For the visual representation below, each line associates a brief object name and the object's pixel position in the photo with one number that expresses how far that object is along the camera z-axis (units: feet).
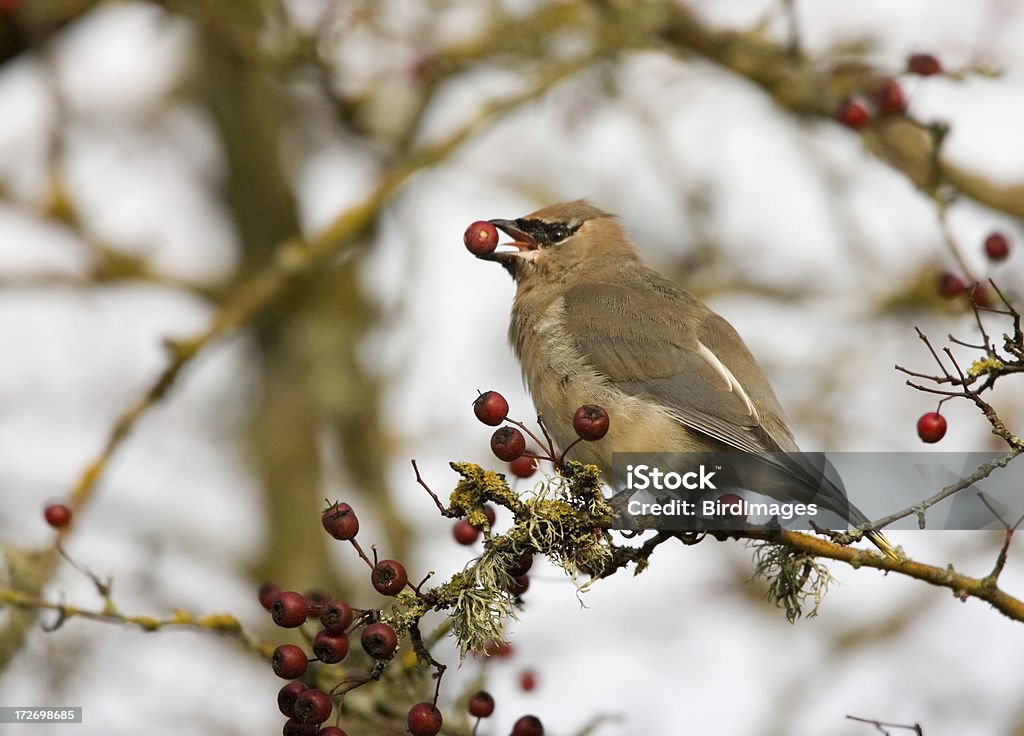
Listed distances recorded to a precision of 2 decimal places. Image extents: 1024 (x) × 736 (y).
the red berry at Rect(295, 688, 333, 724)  21.75
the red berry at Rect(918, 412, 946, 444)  25.08
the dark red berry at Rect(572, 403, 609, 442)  23.31
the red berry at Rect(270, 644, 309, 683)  22.03
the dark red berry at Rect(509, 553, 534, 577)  23.02
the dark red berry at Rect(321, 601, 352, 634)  21.66
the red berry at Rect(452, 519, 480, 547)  27.48
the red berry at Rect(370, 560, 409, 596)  21.59
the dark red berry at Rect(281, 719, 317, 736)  21.94
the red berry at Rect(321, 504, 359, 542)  21.91
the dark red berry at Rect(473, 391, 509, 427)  23.20
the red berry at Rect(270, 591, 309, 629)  22.24
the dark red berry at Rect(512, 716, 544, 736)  24.48
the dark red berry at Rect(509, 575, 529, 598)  25.00
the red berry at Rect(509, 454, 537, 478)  26.61
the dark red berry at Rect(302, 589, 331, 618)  23.11
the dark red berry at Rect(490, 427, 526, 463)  22.95
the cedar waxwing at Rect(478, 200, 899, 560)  31.96
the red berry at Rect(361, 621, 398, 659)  20.71
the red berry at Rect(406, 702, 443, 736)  21.62
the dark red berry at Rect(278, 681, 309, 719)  21.90
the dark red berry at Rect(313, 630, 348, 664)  21.67
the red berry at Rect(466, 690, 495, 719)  24.73
